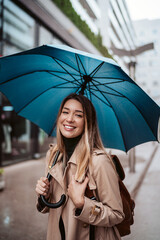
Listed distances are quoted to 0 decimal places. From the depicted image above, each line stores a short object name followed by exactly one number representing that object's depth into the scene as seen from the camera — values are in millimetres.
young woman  1568
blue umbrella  1934
